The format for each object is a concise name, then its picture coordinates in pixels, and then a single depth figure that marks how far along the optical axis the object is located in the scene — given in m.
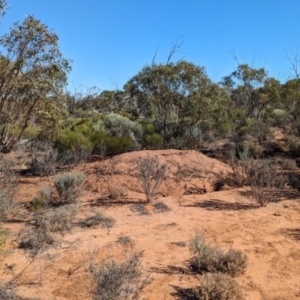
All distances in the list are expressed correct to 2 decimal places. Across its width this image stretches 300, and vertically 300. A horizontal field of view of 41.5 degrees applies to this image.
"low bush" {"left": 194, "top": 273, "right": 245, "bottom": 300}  4.25
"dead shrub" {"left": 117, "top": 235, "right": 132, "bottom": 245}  6.26
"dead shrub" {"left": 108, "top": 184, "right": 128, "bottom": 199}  9.41
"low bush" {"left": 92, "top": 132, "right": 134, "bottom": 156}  14.36
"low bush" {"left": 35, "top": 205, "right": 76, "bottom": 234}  6.77
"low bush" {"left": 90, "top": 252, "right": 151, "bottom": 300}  3.83
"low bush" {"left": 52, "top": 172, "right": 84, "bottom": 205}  8.86
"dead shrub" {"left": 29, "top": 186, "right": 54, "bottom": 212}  8.01
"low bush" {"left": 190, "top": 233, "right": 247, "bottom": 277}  4.98
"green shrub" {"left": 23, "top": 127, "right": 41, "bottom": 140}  14.15
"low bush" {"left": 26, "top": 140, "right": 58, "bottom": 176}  11.49
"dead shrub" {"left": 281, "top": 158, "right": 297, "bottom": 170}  12.68
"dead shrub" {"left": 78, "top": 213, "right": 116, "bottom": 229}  7.23
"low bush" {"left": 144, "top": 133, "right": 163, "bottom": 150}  15.29
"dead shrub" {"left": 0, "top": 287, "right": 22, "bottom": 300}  3.88
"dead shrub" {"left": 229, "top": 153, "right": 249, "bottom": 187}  10.58
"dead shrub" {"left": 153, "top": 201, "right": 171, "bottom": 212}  8.43
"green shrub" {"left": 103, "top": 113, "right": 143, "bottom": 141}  16.70
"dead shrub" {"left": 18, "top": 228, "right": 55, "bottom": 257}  5.77
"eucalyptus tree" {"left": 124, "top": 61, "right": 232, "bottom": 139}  15.56
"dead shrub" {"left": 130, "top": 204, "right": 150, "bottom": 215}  8.26
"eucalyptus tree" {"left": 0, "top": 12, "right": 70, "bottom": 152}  7.46
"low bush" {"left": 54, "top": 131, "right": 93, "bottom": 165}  12.76
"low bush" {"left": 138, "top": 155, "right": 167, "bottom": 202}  9.07
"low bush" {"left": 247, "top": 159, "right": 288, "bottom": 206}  8.53
